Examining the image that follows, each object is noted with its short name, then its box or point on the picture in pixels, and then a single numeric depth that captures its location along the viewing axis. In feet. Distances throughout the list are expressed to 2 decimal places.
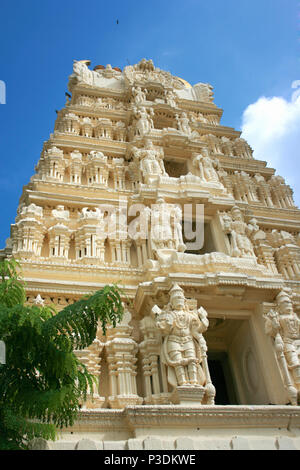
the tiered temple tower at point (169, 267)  26.46
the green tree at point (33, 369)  16.94
